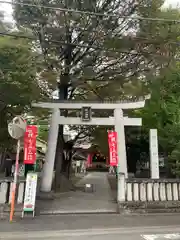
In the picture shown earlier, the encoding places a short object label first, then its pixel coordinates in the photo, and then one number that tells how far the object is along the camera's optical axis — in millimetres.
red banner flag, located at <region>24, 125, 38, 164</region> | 9719
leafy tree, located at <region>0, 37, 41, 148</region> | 7898
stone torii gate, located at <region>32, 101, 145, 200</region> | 11477
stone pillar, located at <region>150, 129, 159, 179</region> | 10133
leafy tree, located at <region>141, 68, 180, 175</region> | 11535
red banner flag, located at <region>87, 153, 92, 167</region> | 53731
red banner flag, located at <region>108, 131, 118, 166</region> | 10594
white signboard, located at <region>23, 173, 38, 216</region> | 8023
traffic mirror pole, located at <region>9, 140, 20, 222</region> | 7584
